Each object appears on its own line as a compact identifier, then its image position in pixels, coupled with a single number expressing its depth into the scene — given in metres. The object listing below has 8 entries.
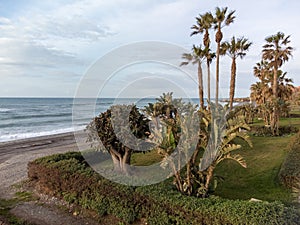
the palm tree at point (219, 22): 23.83
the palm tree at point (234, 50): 25.55
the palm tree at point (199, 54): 22.91
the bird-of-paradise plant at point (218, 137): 7.16
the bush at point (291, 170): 8.70
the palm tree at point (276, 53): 30.36
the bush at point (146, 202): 5.48
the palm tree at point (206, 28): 24.39
